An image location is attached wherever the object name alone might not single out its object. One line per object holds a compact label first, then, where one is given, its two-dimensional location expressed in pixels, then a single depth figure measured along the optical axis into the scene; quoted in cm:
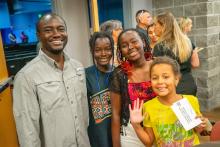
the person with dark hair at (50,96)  137
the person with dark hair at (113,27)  287
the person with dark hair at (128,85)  156
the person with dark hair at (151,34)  321
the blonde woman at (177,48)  227
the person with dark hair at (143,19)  349
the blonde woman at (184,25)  258
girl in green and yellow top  142
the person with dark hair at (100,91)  171
